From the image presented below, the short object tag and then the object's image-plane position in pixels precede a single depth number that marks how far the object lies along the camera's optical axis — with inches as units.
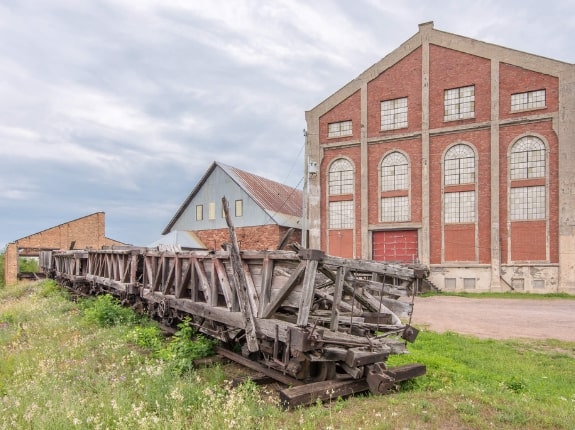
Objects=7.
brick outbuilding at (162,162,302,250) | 1145.4
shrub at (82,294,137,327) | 433.4
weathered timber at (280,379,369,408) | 190.2
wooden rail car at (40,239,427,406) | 205.6
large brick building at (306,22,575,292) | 850.1
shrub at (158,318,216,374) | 265.8
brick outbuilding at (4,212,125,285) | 1280.8
